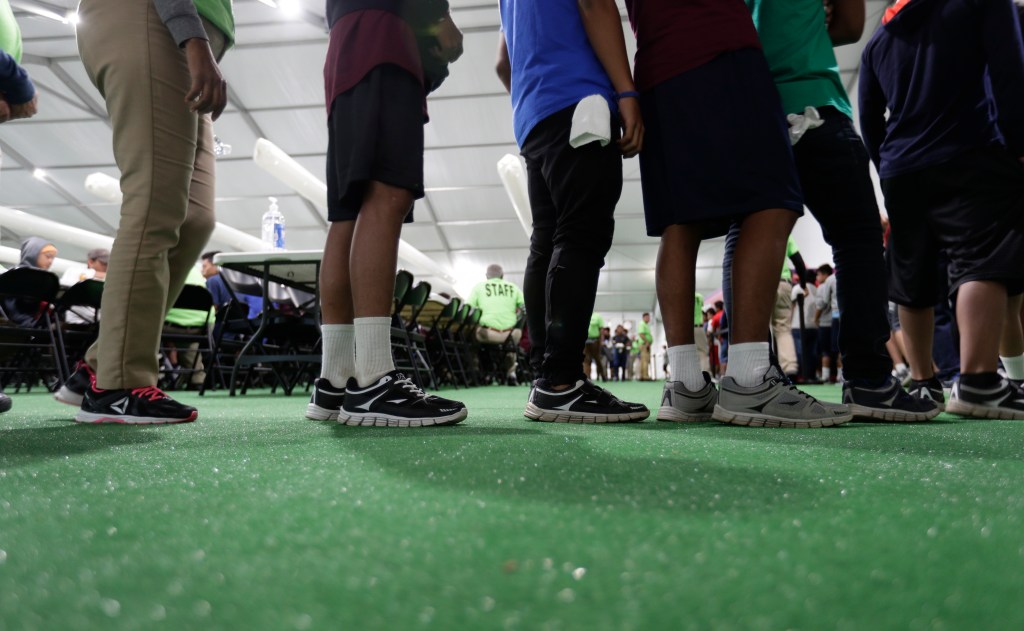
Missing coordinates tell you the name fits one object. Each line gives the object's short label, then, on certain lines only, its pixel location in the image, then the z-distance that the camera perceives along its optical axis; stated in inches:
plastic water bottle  159.8
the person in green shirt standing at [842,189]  56.1
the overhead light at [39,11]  254.4
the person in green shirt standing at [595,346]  354.2
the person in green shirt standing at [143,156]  51.9
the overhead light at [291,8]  271.4
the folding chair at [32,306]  118.6
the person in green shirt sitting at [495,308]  254.8
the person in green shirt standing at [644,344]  515.8
